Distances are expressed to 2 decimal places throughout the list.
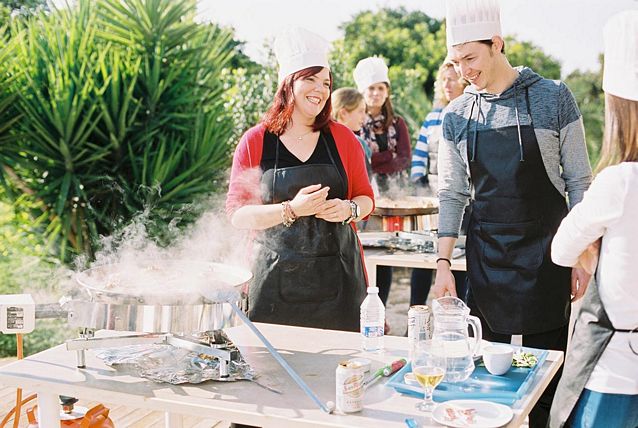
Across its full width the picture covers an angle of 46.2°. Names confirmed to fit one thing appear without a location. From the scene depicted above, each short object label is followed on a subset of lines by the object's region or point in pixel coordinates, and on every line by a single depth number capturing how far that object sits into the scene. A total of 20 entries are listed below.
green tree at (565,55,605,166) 15.00
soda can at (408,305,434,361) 2.48
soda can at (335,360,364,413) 2.01
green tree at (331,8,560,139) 13.60
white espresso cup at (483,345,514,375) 2.27
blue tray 2.12
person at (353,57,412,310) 6.14
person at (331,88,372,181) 5.54
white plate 1.92
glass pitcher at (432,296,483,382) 2.20
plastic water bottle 2.55
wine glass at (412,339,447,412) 2.02
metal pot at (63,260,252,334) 2.27
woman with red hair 3.10
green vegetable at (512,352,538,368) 2.34
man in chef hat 2.86
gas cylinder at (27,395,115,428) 2.54
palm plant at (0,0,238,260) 6.25
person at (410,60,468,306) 5.26
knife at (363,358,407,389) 2.24
